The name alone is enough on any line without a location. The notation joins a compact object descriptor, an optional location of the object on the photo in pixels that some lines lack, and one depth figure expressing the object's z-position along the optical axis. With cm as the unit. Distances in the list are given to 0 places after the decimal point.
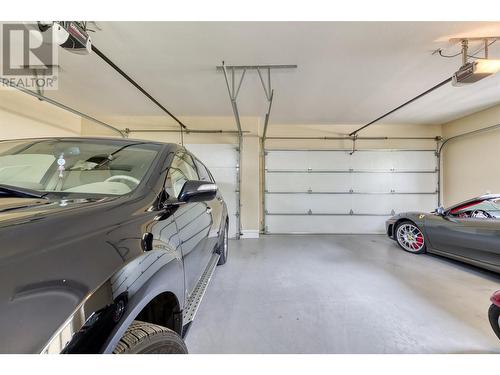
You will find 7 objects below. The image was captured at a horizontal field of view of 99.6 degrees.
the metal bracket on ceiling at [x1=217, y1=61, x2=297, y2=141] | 313
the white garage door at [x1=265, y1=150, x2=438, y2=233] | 592
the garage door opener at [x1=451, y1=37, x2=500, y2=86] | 244
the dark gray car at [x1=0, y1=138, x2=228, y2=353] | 53
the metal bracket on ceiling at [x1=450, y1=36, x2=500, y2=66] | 251
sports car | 283
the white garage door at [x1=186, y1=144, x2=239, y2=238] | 550
